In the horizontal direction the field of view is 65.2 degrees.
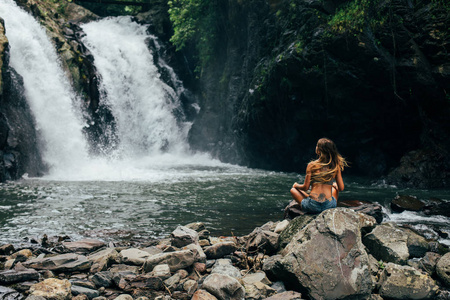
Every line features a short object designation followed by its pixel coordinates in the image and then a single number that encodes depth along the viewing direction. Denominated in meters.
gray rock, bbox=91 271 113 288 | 4.12
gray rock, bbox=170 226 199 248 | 5.33
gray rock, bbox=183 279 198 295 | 3.97
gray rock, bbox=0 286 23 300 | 3.65
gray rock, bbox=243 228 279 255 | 5.18
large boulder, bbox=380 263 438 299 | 3.98
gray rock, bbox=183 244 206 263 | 4.78
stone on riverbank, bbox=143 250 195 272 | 4.48
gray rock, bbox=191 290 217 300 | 3.67
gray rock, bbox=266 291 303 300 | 3.79
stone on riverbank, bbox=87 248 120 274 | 4.52
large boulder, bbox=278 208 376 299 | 3.80
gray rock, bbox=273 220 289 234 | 5.67
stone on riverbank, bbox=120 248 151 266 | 4.77
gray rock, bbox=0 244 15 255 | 5.25
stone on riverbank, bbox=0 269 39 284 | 3.99
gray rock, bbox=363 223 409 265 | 4.72
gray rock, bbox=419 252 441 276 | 4.84
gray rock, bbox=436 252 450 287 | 4.55
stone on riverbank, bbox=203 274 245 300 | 3.72
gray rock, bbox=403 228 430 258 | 5.52
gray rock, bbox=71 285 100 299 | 3.83
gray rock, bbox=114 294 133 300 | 3.75
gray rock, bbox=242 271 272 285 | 4.20
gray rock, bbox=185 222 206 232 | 6.23
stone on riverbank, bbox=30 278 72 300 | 3.61
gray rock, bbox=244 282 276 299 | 3.84
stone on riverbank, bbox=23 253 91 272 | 4.44
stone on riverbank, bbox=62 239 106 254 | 5.40
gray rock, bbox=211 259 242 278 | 4.39
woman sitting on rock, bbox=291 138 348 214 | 5.05
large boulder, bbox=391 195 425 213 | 9.27
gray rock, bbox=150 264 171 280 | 4.24
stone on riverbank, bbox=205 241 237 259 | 5.20
